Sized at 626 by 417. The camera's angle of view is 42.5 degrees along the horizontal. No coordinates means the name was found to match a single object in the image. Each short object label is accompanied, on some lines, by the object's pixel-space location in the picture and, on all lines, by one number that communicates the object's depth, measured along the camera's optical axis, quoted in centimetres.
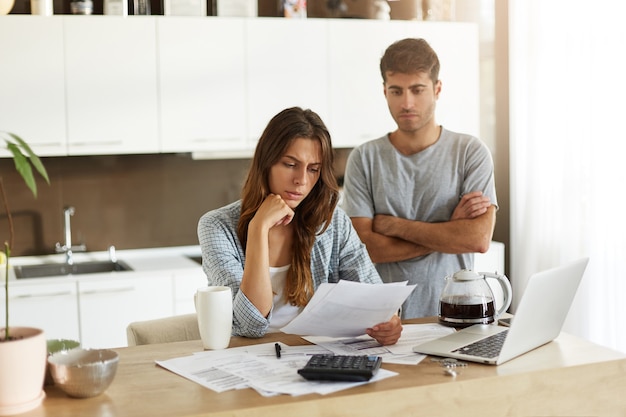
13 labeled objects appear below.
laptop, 181
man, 270
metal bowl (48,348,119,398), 160
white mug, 194
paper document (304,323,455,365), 190
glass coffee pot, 215
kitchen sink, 411
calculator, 170
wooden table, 158
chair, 237
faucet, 425
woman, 212
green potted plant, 151
